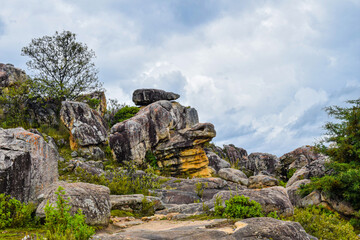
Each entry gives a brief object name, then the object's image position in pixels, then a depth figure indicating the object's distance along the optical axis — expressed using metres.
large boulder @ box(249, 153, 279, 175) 46.40
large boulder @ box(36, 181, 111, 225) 8.22
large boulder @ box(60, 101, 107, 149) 28.16
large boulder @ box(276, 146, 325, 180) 40.38
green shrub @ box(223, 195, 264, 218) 8.25
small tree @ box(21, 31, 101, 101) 37.54
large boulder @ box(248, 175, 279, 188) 28.47
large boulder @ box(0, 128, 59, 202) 8.91
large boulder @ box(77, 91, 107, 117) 38.09
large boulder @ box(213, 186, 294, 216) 10.02
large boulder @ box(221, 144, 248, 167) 48.62
